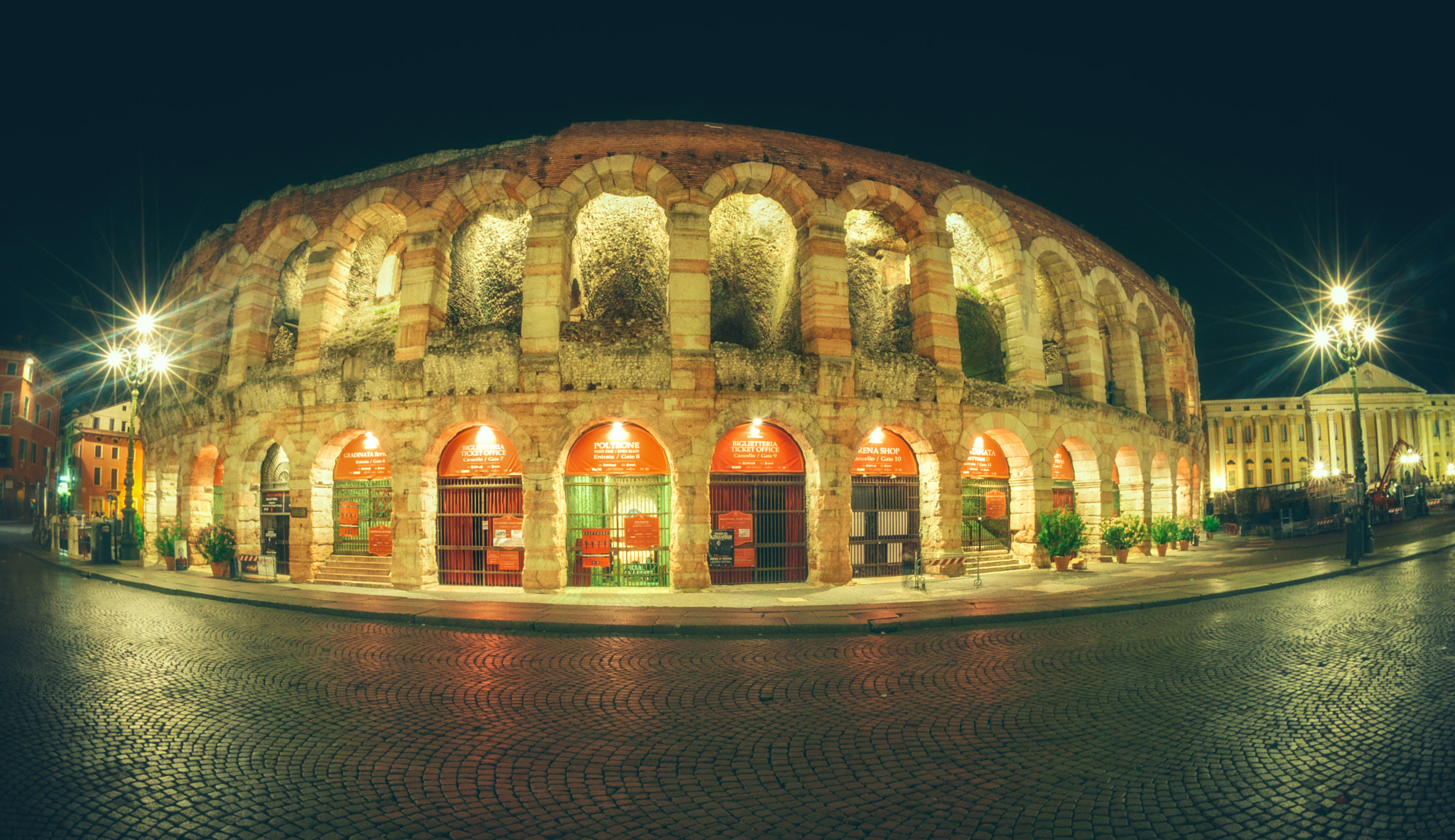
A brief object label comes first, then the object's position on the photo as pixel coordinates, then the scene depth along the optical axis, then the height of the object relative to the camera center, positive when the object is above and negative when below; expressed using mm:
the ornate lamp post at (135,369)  21438 +3773
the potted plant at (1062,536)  18234 -1954
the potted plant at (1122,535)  20406 -2192
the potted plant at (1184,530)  24172 -2467
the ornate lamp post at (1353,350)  17219 +3064
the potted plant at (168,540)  20359 -1734
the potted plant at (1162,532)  22297 -2321
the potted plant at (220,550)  17703 -1790
